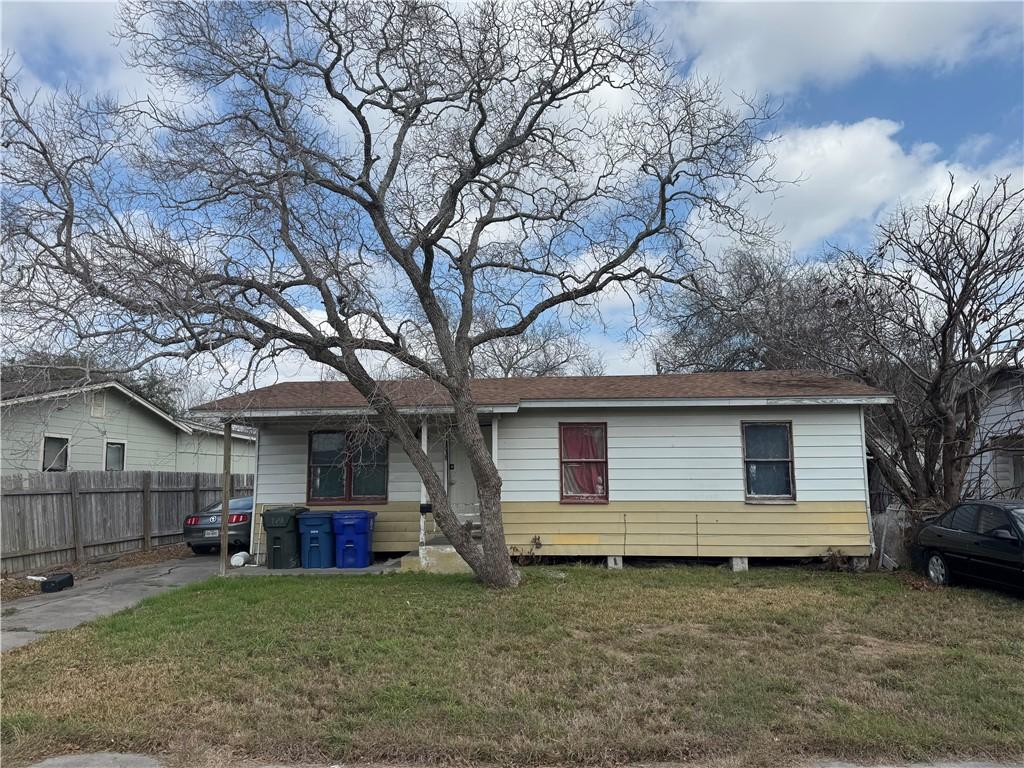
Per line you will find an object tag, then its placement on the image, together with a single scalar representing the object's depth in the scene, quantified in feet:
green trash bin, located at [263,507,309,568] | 39.40
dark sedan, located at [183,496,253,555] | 48.96
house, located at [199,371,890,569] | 38.99
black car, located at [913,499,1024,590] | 29.12
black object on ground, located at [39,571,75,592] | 35.53
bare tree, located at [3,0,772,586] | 29.55
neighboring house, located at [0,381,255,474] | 47.98
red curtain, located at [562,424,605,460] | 41.09
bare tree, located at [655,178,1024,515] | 39.78
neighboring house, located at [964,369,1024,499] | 42.55
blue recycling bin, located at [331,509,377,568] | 39.34
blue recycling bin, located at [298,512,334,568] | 39.42
